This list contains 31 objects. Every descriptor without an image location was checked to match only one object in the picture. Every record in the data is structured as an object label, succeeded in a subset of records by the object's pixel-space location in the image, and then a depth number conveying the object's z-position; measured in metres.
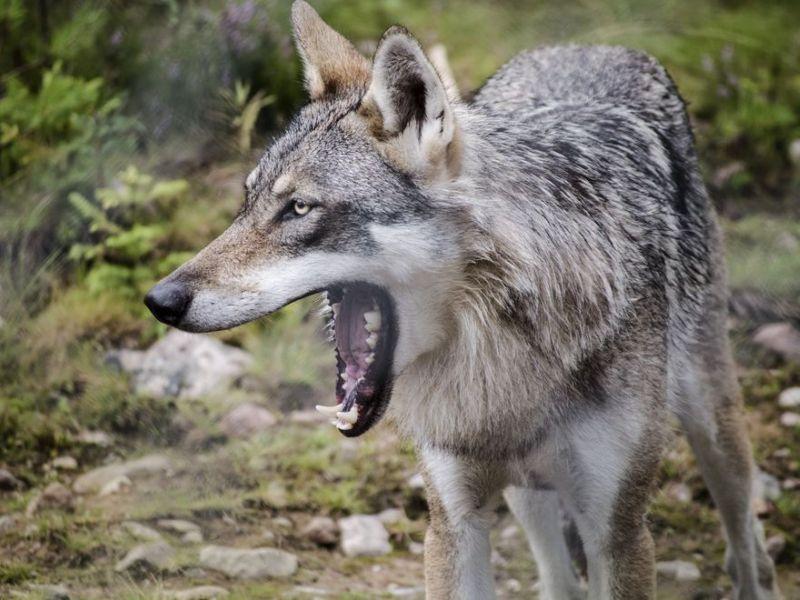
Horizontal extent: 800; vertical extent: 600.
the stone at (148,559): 9.57
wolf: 6.95
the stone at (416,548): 10.70
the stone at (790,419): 12.34
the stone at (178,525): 10.37
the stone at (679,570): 10.51
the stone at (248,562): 9.73
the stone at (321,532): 10.60
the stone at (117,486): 10.75
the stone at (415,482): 11.53
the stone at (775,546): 10.90
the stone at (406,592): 9.86
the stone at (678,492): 11.61
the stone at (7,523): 9.92
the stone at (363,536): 10.56
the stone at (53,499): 10.31
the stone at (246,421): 11.95
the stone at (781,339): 13.18
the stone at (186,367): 12.28
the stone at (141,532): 10.05
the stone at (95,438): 11.43
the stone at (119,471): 10.81
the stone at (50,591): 8.86
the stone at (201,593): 9.10
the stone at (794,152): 16.25
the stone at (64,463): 11.03
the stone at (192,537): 10.19
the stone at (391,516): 11.04
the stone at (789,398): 12.55
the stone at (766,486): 11.55
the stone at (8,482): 10.61
